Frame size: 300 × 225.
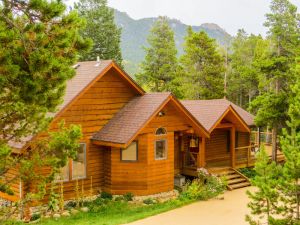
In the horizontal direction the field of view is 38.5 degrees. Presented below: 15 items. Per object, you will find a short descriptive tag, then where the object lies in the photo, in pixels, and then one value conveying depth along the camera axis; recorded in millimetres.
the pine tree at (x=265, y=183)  10266
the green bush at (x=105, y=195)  18394
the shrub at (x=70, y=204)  17033
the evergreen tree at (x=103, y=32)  46625
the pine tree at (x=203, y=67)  36406
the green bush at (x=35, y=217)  15658
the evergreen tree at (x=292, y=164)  10117
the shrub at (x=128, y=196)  18141
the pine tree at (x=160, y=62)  39750
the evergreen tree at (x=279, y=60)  22984
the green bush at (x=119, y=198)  17938
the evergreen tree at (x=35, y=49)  7434
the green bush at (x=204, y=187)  18641
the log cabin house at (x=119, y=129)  17875
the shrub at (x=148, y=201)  17875
